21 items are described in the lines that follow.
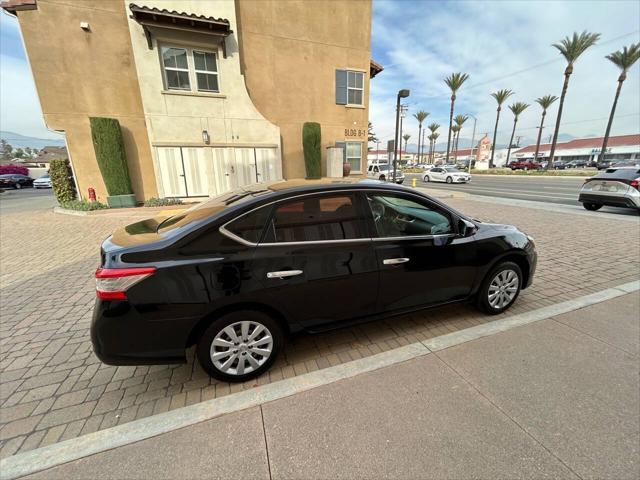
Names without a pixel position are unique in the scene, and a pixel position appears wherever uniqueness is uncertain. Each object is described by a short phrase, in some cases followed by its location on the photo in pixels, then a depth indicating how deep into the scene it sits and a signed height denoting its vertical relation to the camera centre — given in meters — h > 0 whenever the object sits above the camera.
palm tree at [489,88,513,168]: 51.16 +11.22
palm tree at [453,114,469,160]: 65.07 +9.39
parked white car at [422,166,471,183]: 24.77 -1.11
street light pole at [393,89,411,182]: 12.02 +2.48
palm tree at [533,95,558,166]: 52.53 +10.67
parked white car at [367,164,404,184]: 21.49 -0.73
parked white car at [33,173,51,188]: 25.34 -1.45
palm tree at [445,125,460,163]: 67.06 +7.52
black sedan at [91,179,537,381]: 2.09 -0.86
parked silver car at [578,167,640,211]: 8.74 -0.86
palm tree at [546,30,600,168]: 29.00 +11.20
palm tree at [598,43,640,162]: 30.00 +10.57
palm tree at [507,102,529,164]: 56.66 +10.35
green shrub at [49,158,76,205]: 10.77 -0.52
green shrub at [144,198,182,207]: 10.86 -1.37
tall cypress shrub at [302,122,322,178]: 12.55 +0.72
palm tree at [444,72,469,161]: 43.88 +11.93
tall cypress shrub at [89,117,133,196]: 10.00 +0.40
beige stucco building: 9.73 +3.18
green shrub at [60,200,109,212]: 10.31 -1.40
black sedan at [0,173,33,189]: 25.05 -1.26
